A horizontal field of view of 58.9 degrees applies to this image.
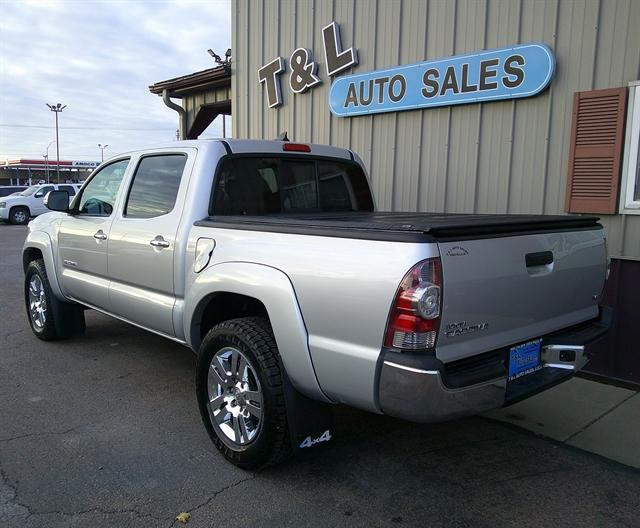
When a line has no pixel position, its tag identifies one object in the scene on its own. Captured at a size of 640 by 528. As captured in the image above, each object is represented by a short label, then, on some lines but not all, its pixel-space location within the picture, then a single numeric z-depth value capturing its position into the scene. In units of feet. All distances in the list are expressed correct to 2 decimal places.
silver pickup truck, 8.04
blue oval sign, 17.20
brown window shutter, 15.70
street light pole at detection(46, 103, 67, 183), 210.79
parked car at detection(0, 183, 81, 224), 74.64
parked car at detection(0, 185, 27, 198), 85.53
